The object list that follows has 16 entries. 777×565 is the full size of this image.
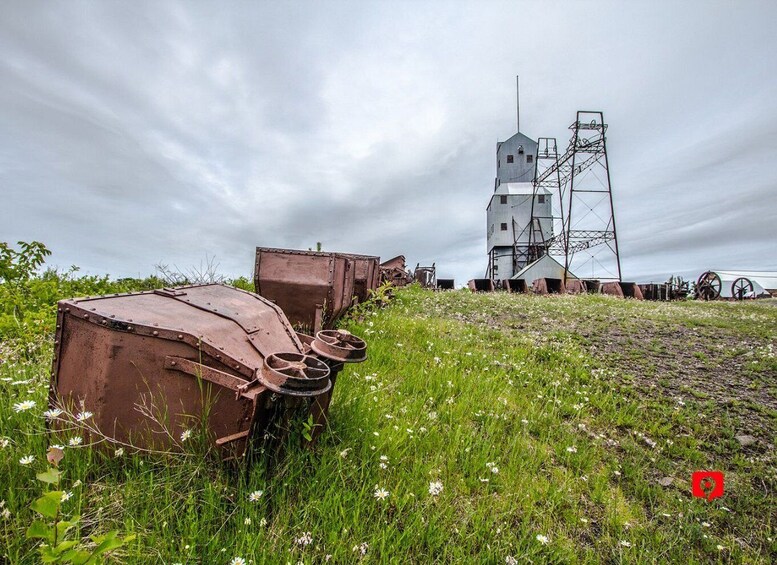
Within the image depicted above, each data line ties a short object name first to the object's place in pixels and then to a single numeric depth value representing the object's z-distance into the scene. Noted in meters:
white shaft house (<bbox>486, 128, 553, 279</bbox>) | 40.16
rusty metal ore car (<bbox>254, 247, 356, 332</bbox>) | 6.43
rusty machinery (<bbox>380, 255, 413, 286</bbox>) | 14.68
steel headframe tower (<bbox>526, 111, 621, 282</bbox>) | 30.09
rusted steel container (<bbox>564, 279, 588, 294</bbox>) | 21.53
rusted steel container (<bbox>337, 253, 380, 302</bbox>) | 8.91
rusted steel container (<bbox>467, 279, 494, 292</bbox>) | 24.64
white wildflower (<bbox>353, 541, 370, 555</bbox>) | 2.26
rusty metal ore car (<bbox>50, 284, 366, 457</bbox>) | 2.48
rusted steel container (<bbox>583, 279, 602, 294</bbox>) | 22.18
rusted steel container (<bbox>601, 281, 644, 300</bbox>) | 21.07
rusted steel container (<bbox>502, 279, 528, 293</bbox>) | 23.31
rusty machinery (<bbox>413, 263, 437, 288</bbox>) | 24.42
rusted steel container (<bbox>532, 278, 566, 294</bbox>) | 22.27
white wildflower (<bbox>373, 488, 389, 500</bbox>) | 2.57
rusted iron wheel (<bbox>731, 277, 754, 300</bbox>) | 23.55
